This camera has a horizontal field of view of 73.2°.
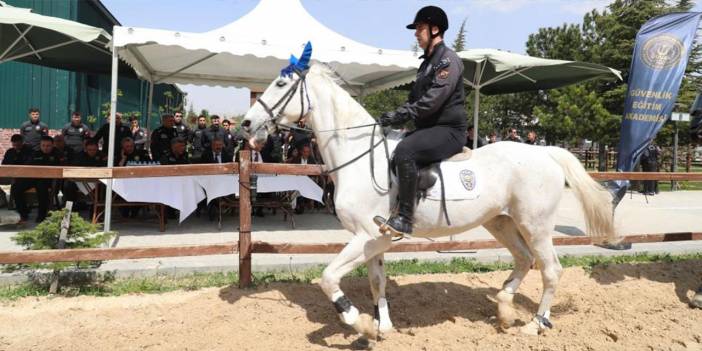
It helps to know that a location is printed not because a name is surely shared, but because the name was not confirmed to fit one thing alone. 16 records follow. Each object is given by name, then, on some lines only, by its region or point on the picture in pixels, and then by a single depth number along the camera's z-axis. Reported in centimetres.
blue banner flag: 715
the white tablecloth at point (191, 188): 764
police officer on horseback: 372
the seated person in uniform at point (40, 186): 848
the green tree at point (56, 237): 486
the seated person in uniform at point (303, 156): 990
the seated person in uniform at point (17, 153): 884
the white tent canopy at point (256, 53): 727
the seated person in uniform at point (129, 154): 878
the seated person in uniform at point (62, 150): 923
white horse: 376
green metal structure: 1410
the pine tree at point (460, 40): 2947
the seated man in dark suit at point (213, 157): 938
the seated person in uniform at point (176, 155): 912
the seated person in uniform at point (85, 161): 888
